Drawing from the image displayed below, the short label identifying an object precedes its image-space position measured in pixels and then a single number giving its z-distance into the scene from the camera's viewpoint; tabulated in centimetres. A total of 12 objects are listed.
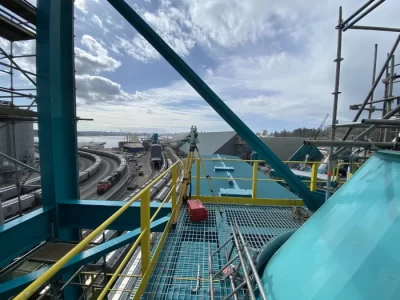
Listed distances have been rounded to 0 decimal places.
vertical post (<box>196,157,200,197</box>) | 487
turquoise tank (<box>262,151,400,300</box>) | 111
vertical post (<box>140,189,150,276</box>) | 211
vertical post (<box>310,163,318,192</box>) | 483
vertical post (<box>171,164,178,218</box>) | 355
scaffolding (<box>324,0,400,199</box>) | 187
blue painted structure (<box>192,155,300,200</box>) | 599
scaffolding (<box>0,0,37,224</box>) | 377
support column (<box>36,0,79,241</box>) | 292
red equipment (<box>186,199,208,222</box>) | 383
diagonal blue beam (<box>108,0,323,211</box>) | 321
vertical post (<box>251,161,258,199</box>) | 465
